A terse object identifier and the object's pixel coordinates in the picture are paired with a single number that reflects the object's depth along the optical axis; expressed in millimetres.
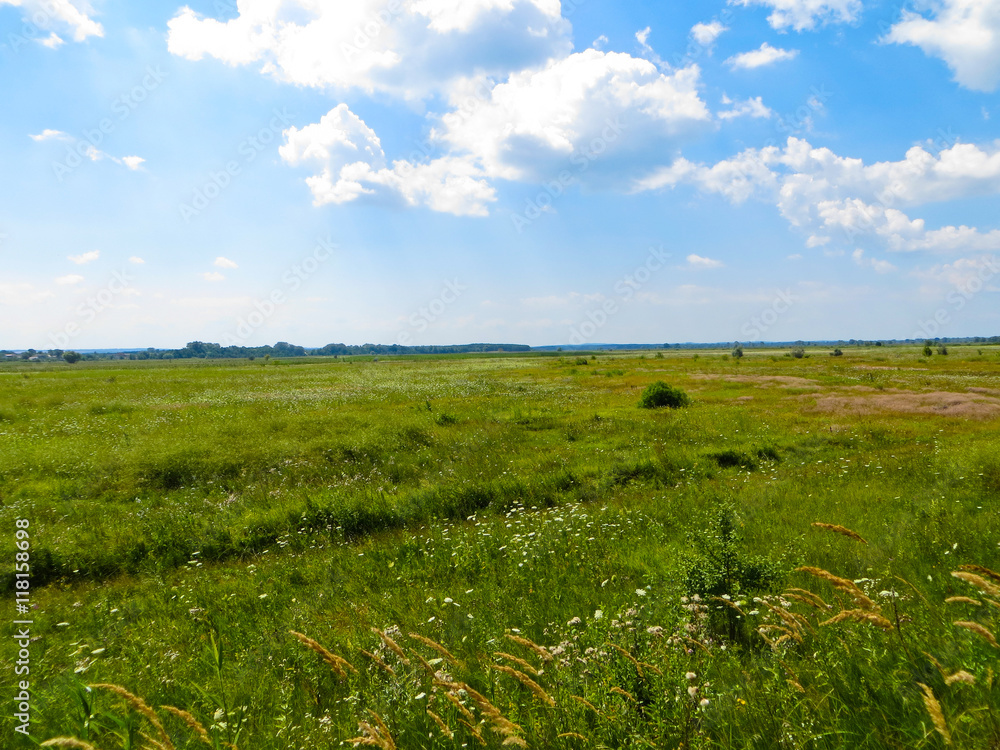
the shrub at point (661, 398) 30188
